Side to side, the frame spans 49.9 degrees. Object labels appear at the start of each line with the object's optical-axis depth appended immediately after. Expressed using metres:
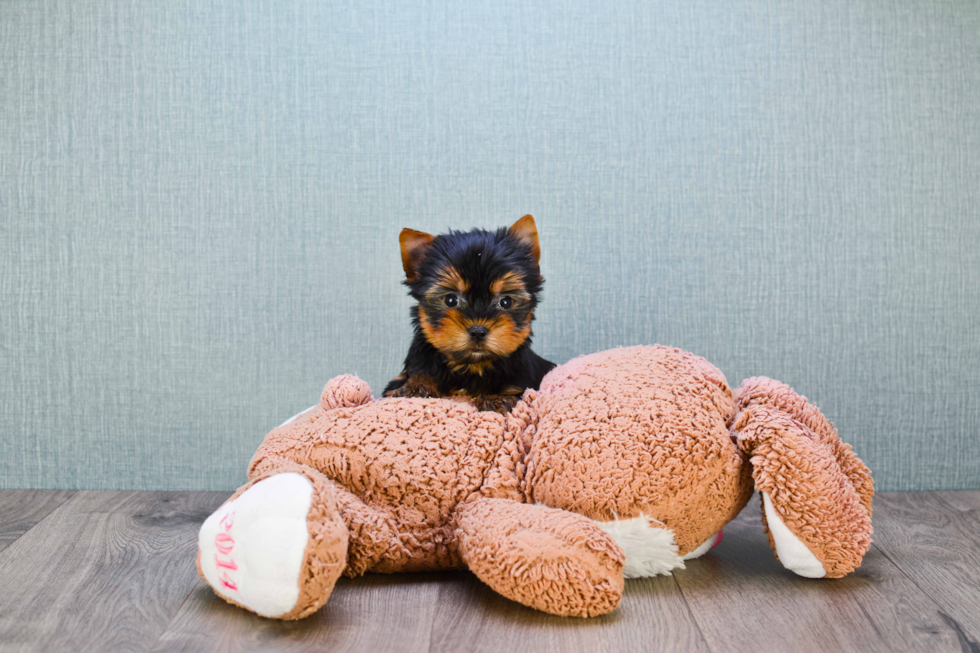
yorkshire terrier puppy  0.69
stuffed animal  0.58
